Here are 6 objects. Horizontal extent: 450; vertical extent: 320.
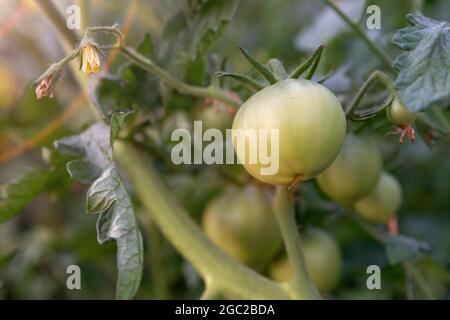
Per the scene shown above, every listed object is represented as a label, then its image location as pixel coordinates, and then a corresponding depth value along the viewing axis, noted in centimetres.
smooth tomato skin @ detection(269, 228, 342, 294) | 61
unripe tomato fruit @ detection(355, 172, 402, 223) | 60
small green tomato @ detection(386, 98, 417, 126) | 47
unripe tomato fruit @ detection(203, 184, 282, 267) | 60
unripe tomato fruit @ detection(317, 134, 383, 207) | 55
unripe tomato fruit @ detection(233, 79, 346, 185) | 44
